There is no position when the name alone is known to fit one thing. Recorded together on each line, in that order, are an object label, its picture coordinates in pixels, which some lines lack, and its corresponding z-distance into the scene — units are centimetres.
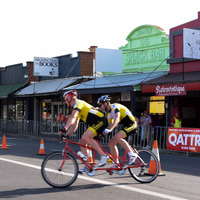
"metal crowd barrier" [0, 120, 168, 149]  1731
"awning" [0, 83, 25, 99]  3222
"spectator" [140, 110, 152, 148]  1758
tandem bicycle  774
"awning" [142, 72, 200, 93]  1717
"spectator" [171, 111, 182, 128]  1841
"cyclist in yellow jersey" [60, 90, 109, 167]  794
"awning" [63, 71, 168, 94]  2024
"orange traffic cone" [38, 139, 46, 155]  1416
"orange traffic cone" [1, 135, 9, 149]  1676
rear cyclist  821
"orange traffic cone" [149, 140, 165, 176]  837
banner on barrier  1479
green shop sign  2183
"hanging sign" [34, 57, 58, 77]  2783
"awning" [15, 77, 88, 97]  2626
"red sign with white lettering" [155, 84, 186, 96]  1744
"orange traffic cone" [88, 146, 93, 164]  806
